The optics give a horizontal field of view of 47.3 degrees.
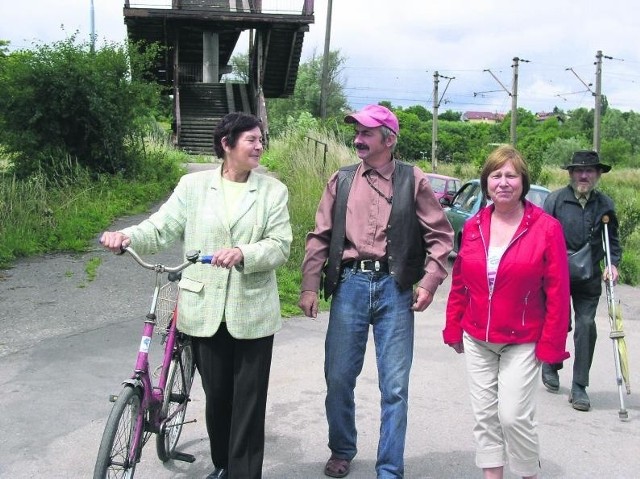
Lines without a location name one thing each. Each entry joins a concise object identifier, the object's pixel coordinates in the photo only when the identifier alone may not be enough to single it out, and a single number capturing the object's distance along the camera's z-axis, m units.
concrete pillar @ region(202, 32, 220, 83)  26.64
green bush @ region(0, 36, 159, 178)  12.95
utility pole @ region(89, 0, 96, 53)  24.82
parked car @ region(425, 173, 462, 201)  20.02
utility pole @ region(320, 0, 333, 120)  36.41
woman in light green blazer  3.57
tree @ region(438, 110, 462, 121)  140.38
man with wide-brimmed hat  5.42
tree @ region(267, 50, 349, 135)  52.22
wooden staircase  24.83
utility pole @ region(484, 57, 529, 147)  36.06
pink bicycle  3.28
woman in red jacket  3.51
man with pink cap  3.90
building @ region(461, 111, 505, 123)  183.31
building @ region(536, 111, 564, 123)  166.56
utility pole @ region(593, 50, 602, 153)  33.56
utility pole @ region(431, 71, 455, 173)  45.50
